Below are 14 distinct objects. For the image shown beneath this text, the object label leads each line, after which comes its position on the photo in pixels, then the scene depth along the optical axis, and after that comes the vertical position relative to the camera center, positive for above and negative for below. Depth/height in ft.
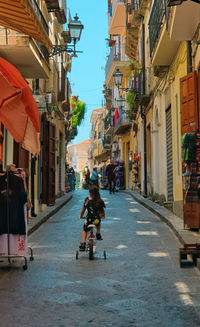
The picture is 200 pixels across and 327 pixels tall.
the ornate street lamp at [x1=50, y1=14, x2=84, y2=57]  51.64 +17.15
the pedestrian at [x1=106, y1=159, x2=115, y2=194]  81.20 +1.38
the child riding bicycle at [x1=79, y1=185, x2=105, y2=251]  27.58 -1.59
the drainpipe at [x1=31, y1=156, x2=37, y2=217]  45.63 +0.23
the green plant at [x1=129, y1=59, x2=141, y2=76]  76.60 +20.04
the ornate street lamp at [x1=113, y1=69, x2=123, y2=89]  77.15 +17.45
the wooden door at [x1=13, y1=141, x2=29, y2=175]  43.98 +2.64
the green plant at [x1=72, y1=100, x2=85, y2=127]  169.27 +25.96
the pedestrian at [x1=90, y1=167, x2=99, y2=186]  76.09 +1.01
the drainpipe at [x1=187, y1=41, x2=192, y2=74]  35.76 +9.34
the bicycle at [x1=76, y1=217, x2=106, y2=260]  25.94 -3.50
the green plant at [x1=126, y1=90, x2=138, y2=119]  86.99 +15.24
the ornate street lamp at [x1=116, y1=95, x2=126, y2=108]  91.90 +16.15
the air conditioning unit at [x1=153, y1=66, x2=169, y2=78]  50.01 +12.21
